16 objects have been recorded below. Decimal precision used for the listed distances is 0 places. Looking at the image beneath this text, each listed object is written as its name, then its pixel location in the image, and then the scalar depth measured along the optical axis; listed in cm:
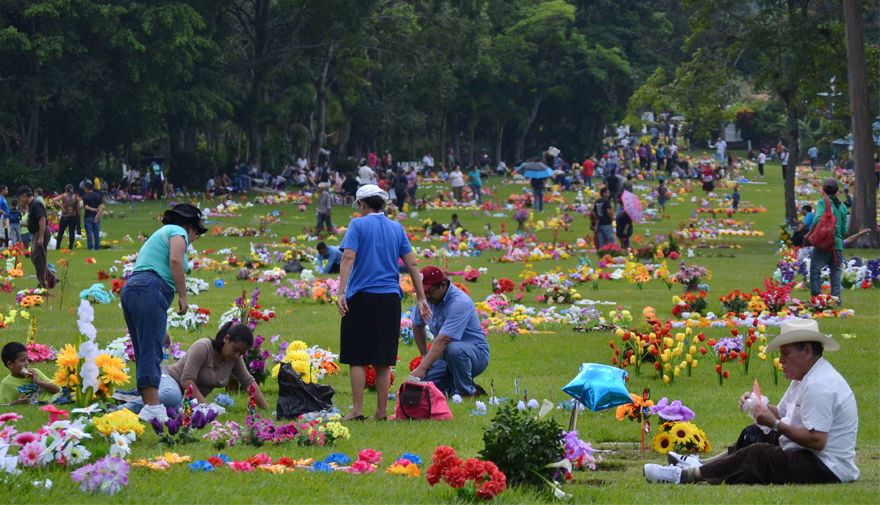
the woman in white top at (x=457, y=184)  9914
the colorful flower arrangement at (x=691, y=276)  3821
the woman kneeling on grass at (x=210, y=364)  1983
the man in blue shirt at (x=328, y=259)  4674
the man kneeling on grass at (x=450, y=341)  2156
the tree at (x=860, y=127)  5648
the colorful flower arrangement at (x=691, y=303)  3326
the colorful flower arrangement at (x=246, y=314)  2477
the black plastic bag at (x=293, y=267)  4969
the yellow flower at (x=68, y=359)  1884
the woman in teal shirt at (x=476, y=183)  10005
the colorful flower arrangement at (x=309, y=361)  2180
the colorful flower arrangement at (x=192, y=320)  2986
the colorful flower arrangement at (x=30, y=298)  3549
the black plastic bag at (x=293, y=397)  1990
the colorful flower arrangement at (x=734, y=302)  3351
